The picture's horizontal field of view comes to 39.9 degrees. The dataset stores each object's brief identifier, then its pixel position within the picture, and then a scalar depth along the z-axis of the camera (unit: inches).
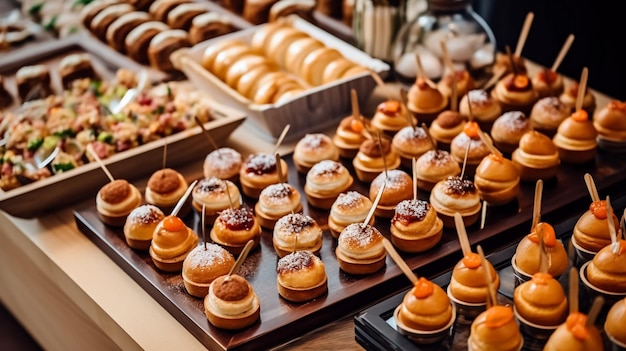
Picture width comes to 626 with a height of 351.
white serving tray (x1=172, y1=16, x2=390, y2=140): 120.6
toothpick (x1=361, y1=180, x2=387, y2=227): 90.4
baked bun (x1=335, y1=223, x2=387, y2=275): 89.7
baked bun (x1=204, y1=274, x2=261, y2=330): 82.7
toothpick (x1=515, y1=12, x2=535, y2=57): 114.7
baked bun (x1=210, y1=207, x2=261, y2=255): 94.7
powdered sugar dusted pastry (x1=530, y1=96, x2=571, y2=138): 114.4
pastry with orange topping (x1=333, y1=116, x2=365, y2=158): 112.5
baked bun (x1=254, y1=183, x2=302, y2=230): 99.6
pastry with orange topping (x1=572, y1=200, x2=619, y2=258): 88.4
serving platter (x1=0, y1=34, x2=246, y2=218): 106.0
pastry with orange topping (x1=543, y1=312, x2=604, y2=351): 71.0
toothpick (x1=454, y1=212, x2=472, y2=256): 78.4
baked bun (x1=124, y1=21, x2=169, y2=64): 147.2
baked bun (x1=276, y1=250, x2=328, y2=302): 86.6
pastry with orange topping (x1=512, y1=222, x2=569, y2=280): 84.7
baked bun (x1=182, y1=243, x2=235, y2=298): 88.1
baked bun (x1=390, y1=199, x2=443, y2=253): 92.0
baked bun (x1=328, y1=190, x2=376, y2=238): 95.8
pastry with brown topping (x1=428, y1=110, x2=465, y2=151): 114.0
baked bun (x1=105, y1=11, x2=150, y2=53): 151.2
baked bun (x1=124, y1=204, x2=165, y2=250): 97.3
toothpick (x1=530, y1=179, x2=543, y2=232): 84.8
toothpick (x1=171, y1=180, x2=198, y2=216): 95.0
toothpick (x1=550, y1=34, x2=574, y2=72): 112.1
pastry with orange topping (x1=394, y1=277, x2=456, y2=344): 78.0
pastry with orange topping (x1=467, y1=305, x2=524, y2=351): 73.9
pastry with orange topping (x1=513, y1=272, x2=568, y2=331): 77.5
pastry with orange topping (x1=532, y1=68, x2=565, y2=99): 124.5
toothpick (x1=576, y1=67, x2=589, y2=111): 105.4
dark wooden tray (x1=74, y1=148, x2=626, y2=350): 85.1
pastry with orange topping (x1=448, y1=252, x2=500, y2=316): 81.7
